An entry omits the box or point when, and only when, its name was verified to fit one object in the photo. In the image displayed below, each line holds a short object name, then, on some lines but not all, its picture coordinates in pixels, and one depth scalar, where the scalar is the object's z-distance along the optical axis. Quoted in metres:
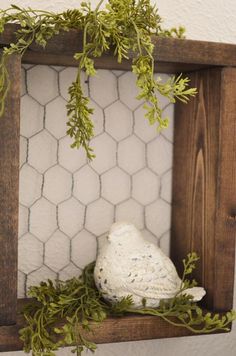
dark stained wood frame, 0.57
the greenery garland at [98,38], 0.54
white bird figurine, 0.61
